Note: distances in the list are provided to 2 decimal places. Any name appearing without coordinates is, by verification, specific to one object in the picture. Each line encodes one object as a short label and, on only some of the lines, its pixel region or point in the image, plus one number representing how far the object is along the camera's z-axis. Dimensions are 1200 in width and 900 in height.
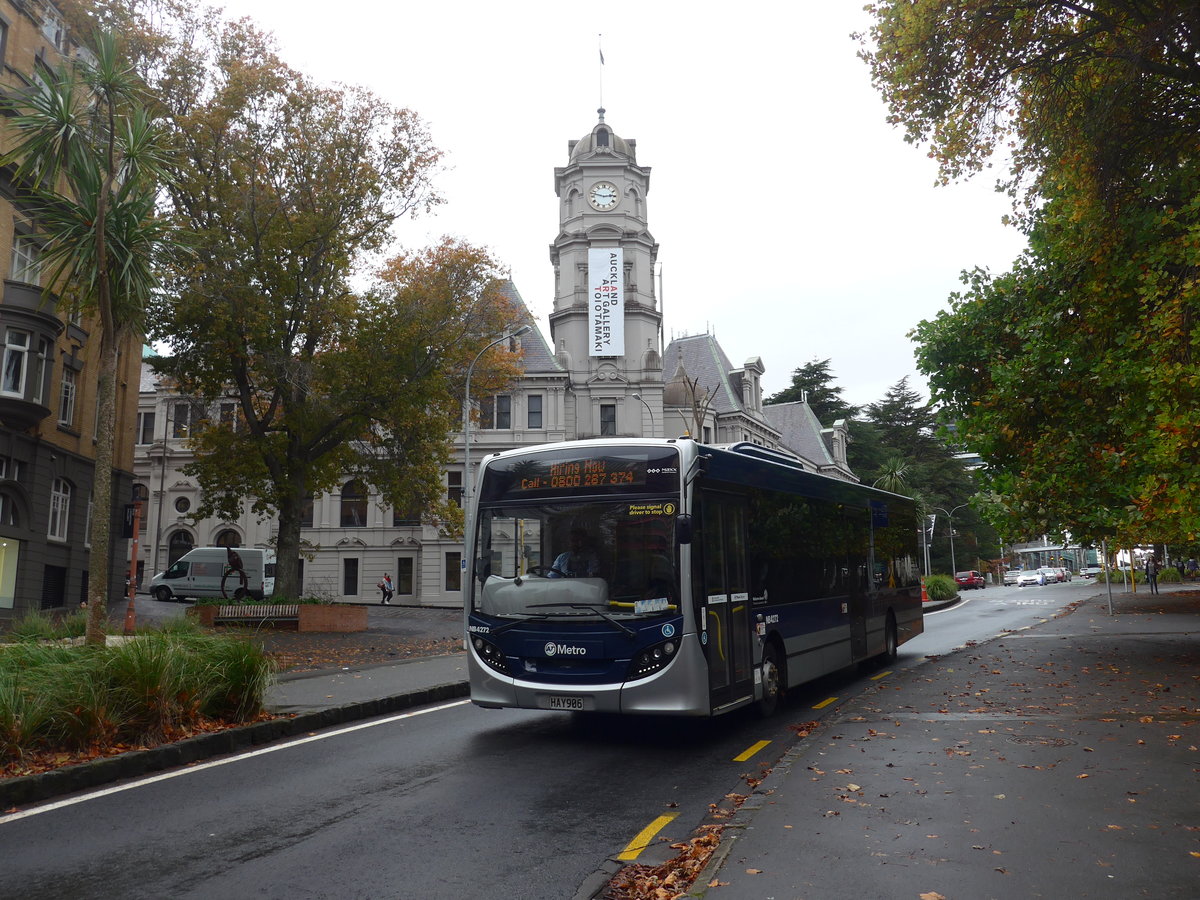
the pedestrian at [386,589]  50.47
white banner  53.69
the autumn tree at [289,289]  25.67
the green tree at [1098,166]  11.91
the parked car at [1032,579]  79.09
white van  43.25
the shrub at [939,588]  46.88
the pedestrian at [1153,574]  47.19
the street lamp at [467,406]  29.77
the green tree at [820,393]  88.38
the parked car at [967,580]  76.44
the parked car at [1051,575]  83.56
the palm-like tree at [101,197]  12.94
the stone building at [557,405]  54.12
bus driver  9.69
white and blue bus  9.38
